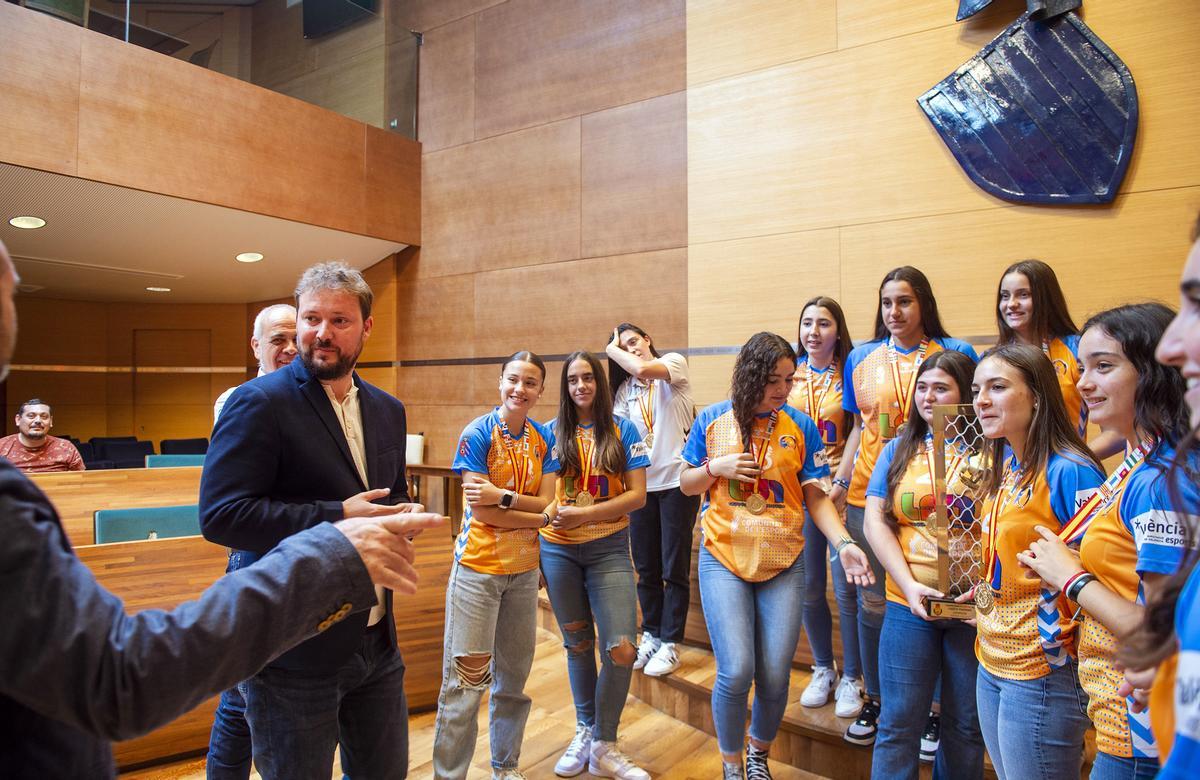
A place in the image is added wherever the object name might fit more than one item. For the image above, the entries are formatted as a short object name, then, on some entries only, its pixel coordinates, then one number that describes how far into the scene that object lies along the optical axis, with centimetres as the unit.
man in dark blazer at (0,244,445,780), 66
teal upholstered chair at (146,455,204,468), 588
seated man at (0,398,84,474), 523
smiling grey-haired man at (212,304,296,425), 256
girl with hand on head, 354
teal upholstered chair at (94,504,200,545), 329
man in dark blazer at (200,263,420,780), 153
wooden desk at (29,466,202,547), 409
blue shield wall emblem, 339
